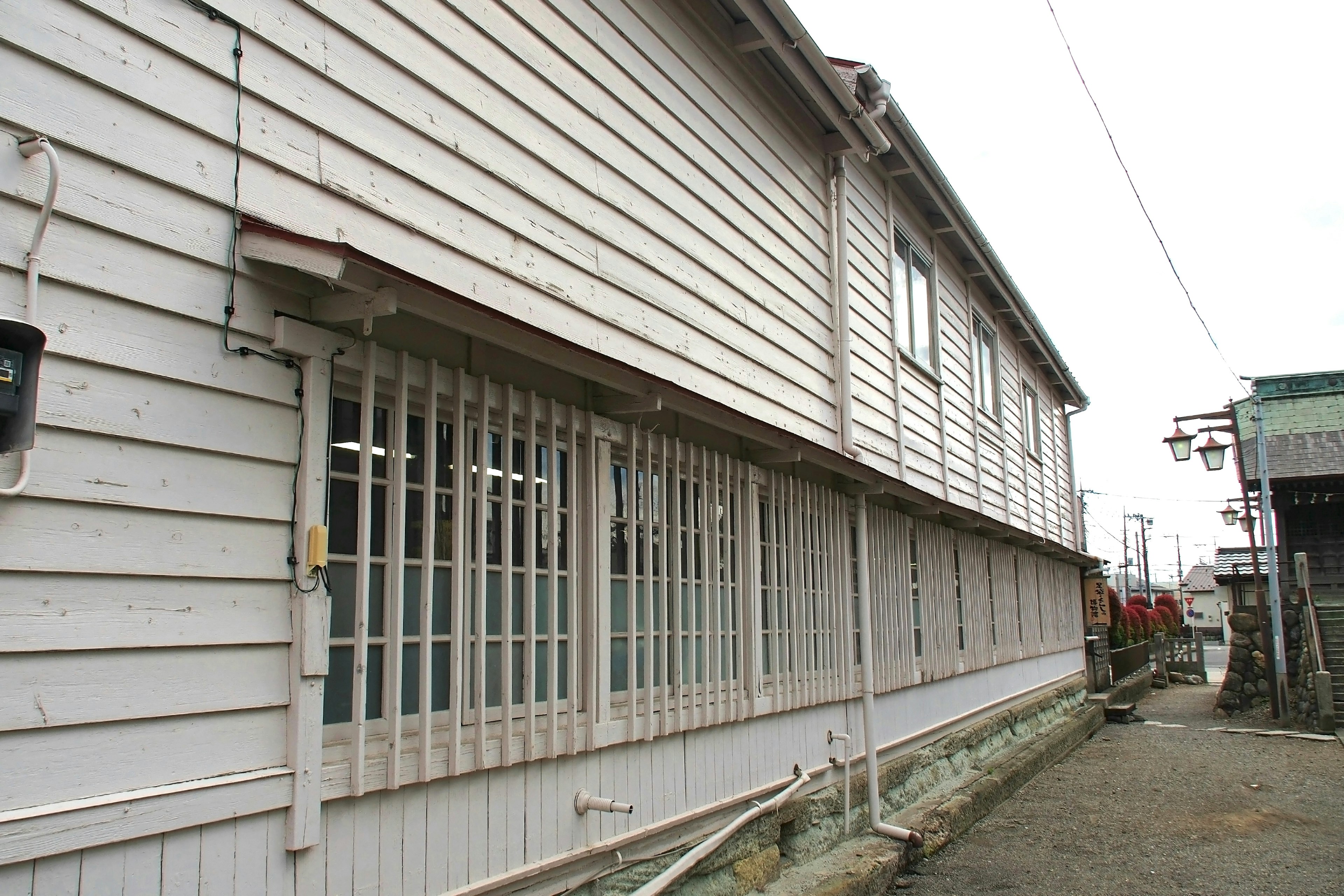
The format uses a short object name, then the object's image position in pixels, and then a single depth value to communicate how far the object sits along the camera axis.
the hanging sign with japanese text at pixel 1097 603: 21.78
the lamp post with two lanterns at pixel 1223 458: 18.03
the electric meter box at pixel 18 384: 2.59
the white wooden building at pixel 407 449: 2.88
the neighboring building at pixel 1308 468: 22.25
